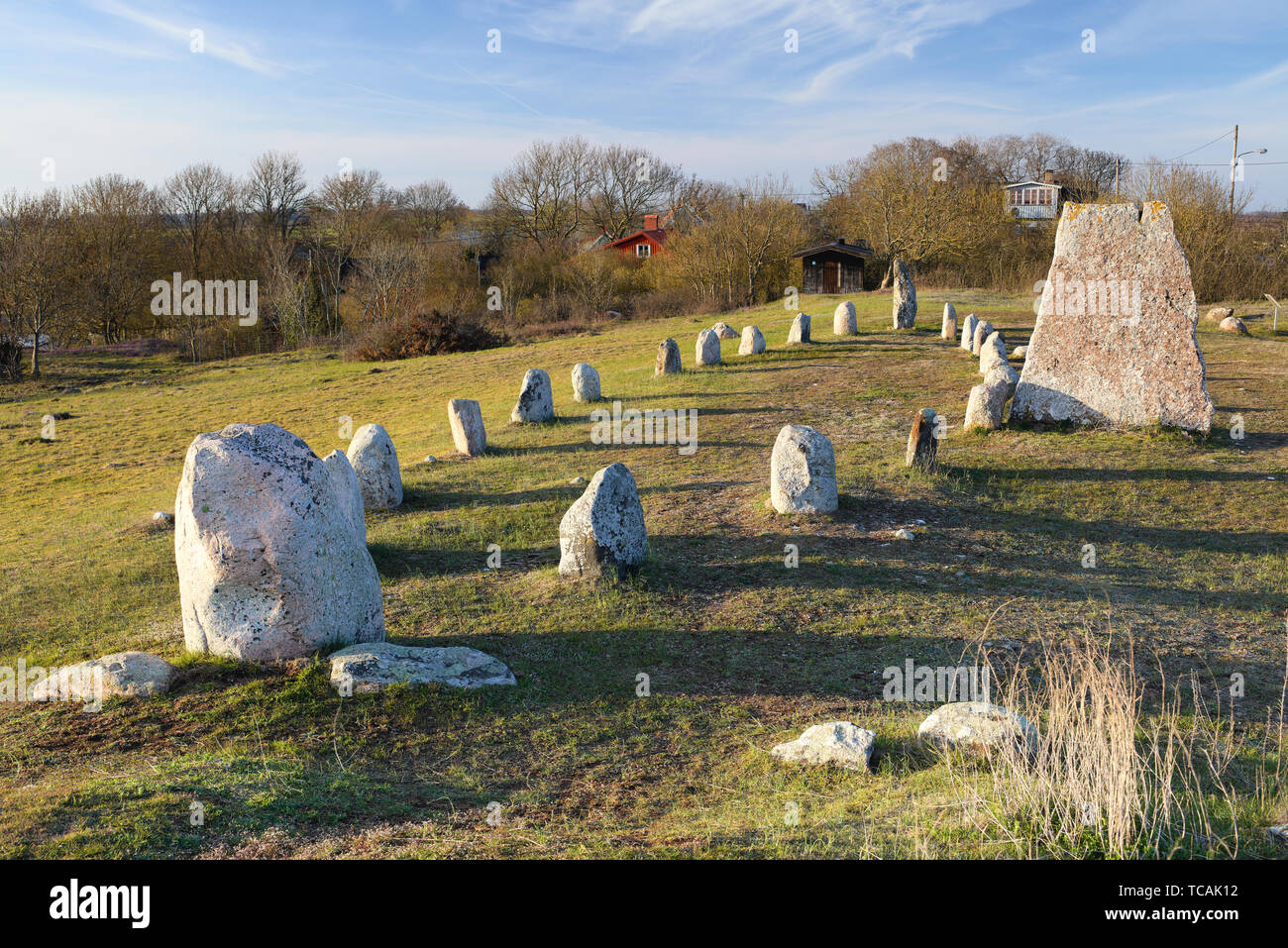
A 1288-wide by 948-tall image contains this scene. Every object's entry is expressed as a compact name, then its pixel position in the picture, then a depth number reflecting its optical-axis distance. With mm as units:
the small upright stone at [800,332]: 24594
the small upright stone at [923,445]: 12188
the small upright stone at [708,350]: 22531
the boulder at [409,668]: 6496
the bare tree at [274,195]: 64812
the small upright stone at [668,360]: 21609
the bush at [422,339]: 36469
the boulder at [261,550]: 6664
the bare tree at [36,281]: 36469
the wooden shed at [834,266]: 46500
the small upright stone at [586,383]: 19172
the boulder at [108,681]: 6453
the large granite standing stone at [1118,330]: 13398
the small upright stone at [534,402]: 17469
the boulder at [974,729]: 5238
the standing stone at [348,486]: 9703
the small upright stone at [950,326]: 24484
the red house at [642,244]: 60500
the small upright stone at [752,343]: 23328
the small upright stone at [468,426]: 15070
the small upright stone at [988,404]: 14336
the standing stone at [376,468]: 12102
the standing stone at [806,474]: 10734
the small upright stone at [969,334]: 22312
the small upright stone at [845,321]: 25859
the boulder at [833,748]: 5512
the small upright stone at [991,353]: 17672
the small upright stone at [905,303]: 26391
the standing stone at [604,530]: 8930
